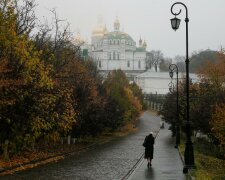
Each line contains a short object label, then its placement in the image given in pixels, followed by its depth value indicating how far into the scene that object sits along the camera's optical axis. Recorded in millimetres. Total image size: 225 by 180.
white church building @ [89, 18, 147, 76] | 153875
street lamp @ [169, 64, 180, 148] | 36469
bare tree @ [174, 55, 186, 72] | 169275
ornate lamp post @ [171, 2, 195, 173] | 18692
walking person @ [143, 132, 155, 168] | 21953
